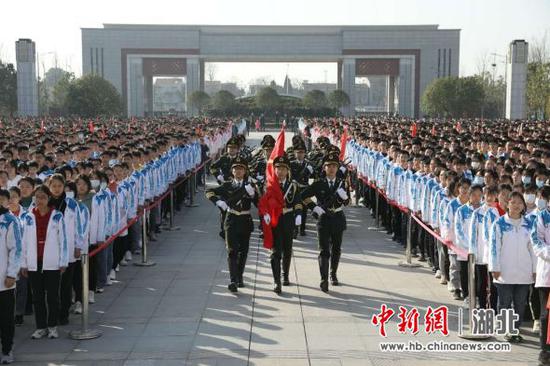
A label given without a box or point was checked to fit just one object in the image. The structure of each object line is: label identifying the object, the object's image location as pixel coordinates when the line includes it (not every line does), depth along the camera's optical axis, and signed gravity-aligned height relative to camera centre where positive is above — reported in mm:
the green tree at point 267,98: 72812 +1530
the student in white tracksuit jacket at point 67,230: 8914 -1382
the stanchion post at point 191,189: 20470 -2033
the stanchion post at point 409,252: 12547 -2261
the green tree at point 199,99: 73312 +1413
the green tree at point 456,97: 62562 +1488
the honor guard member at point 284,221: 10688 -1504
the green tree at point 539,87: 52219 +1920
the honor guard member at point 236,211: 10727 -1370
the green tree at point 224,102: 74000 +1156
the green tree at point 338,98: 73812 +1569
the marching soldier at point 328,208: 10820 -1325
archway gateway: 82688 +6800
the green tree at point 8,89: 60969 +1926
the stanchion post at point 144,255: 12632 -2343
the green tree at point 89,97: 60500 +1287
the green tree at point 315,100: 74875 +1395
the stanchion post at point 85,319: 8672 -2341
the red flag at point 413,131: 24025 -557
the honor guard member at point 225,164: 14136 -952
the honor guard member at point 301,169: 14828 -1072
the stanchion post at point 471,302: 8484 -2089
